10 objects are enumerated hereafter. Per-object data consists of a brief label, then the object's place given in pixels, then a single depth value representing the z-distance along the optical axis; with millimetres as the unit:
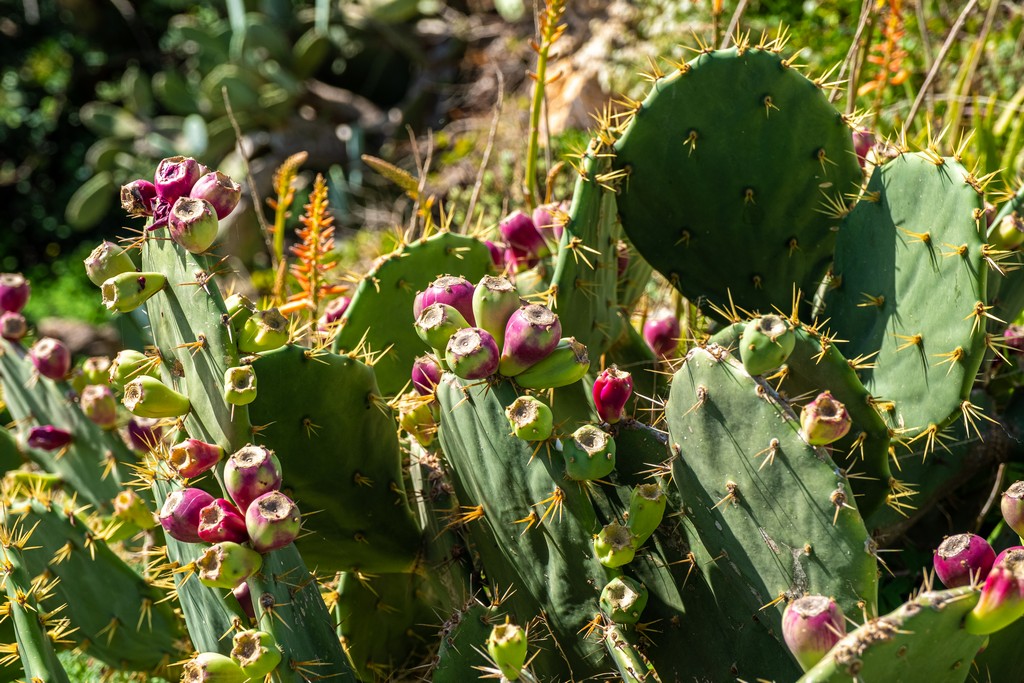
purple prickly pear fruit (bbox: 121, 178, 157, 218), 2217
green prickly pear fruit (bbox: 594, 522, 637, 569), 2109
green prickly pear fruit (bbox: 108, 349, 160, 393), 2247
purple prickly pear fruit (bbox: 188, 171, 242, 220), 2202
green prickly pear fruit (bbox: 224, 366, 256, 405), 2157
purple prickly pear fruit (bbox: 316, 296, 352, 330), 2590
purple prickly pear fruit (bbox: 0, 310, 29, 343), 2641
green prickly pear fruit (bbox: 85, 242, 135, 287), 2206
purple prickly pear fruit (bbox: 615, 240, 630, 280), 2517
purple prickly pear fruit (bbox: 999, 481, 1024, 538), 2055
